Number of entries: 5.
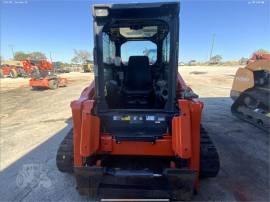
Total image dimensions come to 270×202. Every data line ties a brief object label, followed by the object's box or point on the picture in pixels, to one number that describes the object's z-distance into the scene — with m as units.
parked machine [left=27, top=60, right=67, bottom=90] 11.03
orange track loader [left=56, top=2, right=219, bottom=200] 2.11
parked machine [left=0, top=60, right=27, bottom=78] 19.29
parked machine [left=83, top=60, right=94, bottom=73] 23.91
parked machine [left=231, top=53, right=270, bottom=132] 4.42
